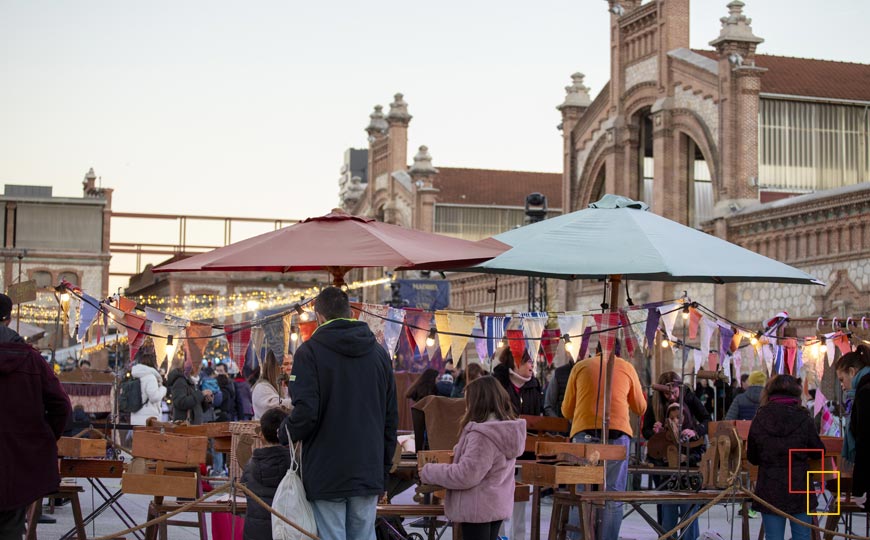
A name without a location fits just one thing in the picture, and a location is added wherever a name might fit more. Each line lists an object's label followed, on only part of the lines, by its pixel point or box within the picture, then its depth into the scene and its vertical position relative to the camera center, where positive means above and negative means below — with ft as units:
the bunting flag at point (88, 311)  38.86 +0.34
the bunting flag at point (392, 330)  39.29 -0.12
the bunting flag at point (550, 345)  46.76 -0.64
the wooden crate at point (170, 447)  27.27 -2.80
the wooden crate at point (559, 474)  28.17 -3.38
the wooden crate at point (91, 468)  29.81 -3.58
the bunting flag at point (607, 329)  34.15 +0.01
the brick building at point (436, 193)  155.22 +18.28
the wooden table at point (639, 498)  28.86 -4.10
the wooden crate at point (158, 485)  26.86 -3.57
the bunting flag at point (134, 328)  39.93 -0.19
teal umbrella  31.37 +2.07
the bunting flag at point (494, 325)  39.83 +0.10
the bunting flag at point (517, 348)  45.09 -0.73
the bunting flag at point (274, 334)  42.53 -0.35
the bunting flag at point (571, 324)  40.11 +0.17
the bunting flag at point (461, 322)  39.17 +0.17
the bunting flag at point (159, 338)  40.22 -0.53
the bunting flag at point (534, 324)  41.06 +0.15
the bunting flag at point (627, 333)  34.85 -0.12
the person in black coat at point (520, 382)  43.80 -2.02
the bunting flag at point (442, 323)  39.52 +0.13
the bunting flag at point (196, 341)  40.65 -0.76
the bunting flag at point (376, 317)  38.23 +0.29
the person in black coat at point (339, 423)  22.79 -1.82
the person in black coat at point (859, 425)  30.35 -2.29
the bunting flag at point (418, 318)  40.40 +0.28
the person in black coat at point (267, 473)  24.38 -2.99
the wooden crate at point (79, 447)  29.89 -3.07
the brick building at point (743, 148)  78.69 +14.75
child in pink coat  25.29 -2.89
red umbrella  28.14 +1.82
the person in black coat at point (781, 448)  30.40 -2.88
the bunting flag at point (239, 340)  43.77 -0.59
